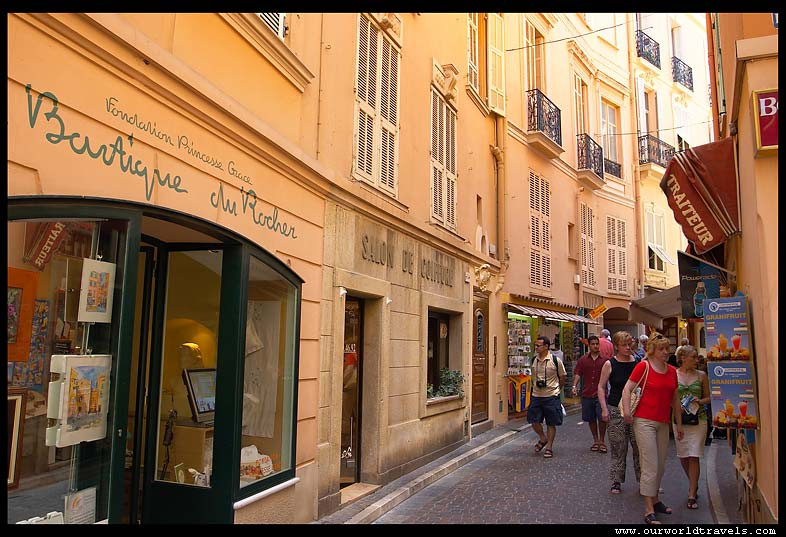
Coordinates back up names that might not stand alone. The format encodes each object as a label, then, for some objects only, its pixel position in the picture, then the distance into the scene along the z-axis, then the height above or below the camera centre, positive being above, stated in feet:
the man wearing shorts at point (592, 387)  31.89 -1.70
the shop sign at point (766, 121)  13.55 +5.04
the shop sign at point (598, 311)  56.54 +3.77
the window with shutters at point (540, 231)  50.03 +9.83
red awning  18.88 +4.94
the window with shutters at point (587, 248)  59.77 +10.07
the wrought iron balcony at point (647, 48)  71.30 +34.71
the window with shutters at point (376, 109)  25.40 +10.16
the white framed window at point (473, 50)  40.15 +19.68
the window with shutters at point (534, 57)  52.47 +24.92
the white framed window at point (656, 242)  71.26 +12.72
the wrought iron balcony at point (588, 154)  60.18 +19.13
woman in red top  19.48 -1.84
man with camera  32.01 -2.11
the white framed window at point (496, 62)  45.01 +21.21
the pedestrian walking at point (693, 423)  21.48 -2.33
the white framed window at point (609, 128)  66.39 +23.89
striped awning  44.90 +2.99
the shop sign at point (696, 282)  24.17 +2.79
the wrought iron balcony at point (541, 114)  50.85 +19.46
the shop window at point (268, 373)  18.30 -0.73
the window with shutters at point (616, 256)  64.44 +9.99
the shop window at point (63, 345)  12.30 +0.02
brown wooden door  39.86 -0.40
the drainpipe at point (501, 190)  44.60 +11.51
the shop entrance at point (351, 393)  25.07 -1.72
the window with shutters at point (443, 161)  33.22 +10.28
